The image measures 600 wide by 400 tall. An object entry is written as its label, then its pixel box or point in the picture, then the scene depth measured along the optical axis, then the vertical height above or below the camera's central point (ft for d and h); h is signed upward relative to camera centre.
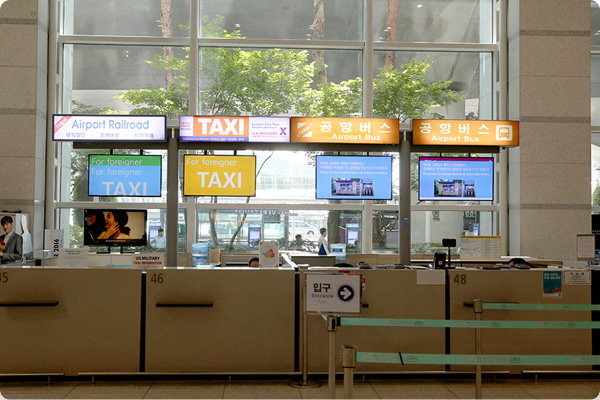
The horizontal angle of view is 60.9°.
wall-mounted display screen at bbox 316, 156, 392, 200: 27.45 +1.84
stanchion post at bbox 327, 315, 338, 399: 13.37 -3.72
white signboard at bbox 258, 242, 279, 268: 19.86 -1.73
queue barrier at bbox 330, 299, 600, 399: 11.85 -3.42
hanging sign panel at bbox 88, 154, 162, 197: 26.66 +1.81
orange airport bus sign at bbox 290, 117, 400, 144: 25.17 +4.01
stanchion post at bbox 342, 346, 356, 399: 11.54 -3.51
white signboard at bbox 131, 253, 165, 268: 19.02 -1.88
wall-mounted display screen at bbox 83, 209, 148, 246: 30.55 -1.10
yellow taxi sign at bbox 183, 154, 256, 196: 26.11 +1.80
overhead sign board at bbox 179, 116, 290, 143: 24.94 +4.04
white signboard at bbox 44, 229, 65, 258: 31.89 -1.93
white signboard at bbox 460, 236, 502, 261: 22.43 -1.55
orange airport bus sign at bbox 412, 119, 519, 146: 25.03 +3.91
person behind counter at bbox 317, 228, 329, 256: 38.06 -2.28
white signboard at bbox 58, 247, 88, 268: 19.10 -1.78
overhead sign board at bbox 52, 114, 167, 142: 24.07 +3.92
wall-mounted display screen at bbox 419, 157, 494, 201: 28.07 +1.85
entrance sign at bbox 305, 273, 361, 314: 14.46 -2.36
